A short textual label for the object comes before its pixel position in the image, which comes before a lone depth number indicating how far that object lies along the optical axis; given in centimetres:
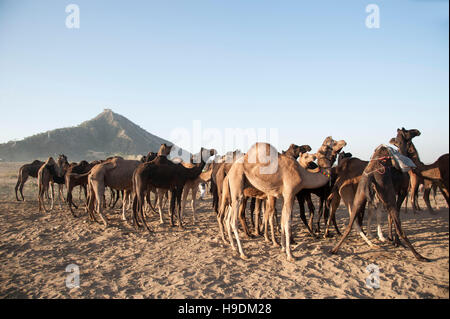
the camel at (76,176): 1117
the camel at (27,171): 1540
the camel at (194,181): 1094
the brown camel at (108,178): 999
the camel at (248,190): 824
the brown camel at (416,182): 820
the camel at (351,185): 748
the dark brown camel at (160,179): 932
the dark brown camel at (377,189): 618
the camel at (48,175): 1273
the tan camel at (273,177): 666
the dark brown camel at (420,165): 621
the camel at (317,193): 814
